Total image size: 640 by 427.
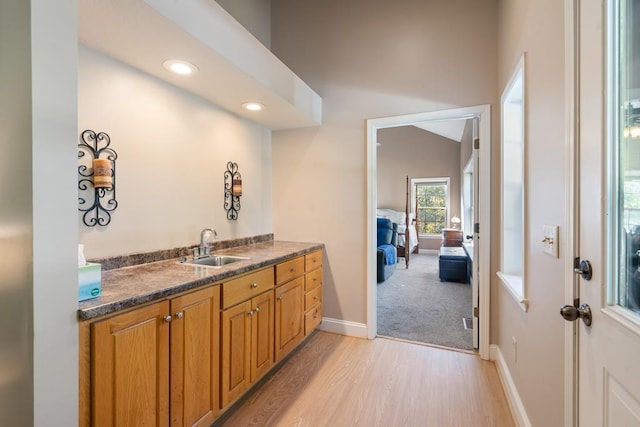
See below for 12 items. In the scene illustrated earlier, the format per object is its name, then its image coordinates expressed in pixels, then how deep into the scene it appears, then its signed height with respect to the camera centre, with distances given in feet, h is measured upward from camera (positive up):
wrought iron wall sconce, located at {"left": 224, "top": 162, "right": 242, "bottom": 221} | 8.70 +0.64
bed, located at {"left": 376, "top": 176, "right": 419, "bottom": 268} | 24.12 -1.19
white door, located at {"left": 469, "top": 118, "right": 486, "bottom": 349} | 8.40 -0.65
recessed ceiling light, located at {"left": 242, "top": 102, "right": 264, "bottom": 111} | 8.09 +2.92
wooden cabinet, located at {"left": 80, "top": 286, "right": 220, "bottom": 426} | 3.63 -2.17
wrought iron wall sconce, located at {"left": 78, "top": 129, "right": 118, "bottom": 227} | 5.29 +0.61
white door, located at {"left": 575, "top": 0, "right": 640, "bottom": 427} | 2.48 +0.01
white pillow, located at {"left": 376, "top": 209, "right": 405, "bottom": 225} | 25.41 -0.30
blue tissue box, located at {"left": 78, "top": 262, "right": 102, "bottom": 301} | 3.68 -0.88
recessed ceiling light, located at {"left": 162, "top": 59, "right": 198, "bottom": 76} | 5.79 +2.88
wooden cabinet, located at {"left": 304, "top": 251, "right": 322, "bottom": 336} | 8.84 -2.46
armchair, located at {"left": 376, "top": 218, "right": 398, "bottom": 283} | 15.79 -2.24
